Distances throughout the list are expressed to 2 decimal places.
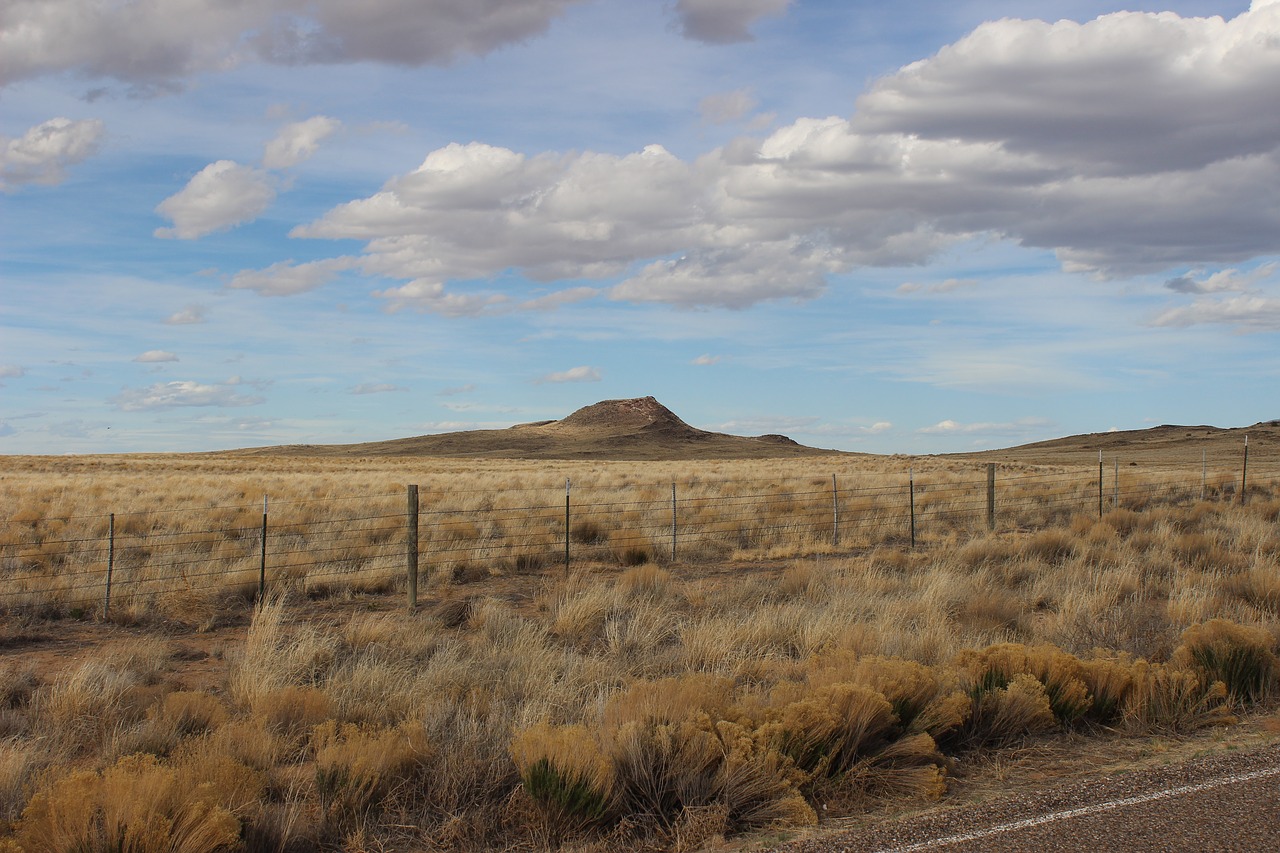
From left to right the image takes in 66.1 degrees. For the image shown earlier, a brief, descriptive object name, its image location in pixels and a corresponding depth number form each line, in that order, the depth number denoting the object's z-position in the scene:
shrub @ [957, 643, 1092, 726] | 7.58
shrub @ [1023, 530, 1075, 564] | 17.12
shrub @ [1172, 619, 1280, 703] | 8.42
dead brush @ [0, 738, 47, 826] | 5.80
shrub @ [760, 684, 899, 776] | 6.37
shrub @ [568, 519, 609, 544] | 21.16
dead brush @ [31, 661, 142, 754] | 7.33
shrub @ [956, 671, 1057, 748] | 7.24
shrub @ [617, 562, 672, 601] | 13.58
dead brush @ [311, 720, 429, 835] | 5.81
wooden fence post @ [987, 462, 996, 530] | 21.59
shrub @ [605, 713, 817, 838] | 5.80
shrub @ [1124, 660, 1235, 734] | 7.55
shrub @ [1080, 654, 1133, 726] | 7.75
